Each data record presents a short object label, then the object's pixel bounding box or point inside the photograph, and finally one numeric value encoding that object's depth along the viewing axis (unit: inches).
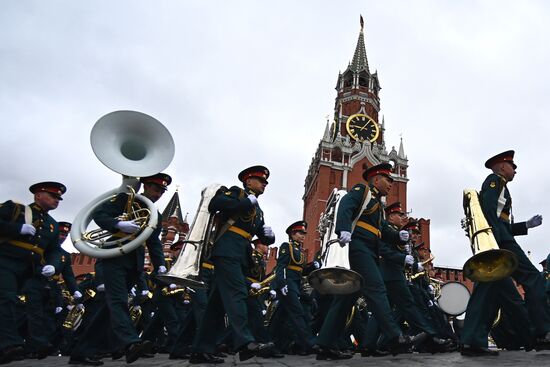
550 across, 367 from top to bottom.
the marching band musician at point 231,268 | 184.5
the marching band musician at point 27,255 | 208.5
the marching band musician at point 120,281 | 188.4
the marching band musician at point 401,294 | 225.0
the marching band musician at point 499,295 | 188.9
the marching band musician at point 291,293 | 304.6
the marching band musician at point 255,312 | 277.3
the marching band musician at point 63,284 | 284.9
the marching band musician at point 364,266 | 199.6
